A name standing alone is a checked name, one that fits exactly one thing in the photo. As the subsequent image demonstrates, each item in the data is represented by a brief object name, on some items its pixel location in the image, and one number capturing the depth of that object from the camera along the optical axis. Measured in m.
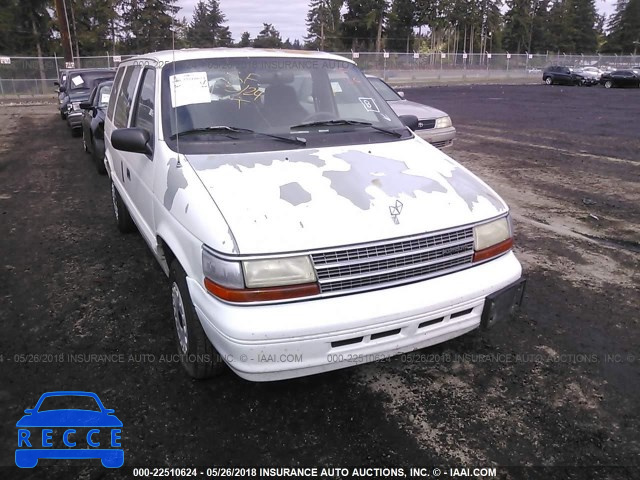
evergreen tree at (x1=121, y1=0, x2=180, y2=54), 54.25
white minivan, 2.48
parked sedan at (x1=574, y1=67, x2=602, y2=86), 40.06
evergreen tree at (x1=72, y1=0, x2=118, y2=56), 50.66
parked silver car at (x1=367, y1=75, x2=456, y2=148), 8.94
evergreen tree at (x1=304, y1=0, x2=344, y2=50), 81.75
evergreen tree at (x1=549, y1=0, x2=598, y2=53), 98.06
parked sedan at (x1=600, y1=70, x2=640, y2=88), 37.19
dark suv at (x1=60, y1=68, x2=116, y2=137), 12.70
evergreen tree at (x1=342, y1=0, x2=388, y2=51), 79.31
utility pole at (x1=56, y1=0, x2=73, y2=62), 22.73
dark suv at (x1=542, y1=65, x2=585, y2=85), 40.38
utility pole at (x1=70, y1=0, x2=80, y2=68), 43.72
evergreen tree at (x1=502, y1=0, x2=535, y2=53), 95.38
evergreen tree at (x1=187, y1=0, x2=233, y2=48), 82.65
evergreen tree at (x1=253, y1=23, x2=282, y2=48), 85.07
